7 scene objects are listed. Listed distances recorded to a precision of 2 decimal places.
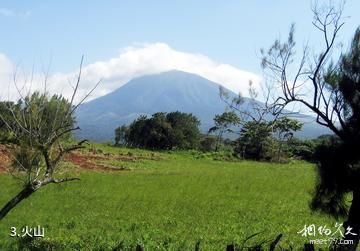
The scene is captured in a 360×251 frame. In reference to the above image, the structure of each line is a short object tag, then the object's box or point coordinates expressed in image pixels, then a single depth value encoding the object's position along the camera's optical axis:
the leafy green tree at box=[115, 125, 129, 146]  65.75
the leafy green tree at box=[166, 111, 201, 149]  59.03
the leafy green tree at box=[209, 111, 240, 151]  60.51
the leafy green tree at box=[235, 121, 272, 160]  52.28
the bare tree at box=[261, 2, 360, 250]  8.37
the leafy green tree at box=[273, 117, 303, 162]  50.23
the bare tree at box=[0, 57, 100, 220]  8.06
